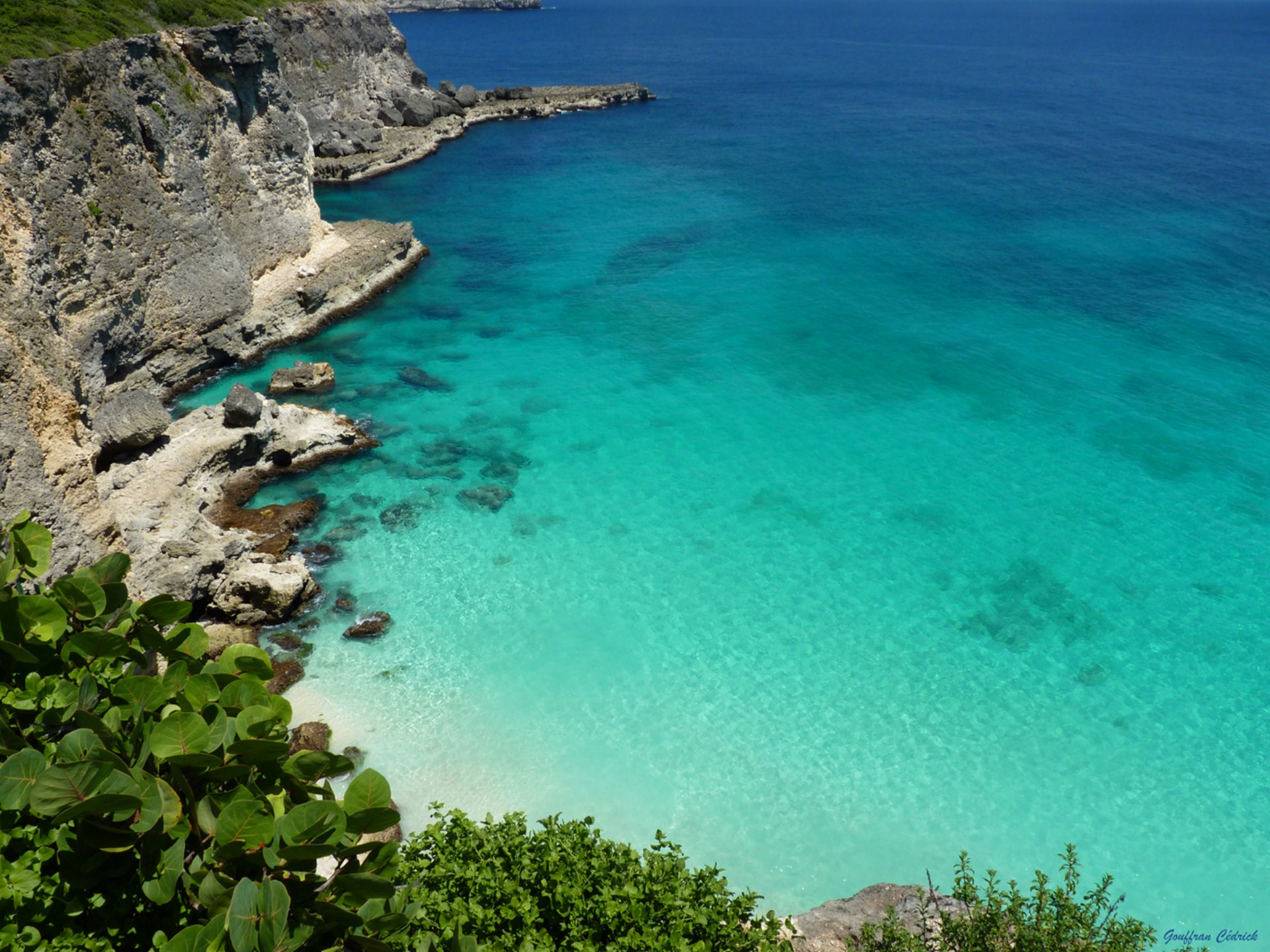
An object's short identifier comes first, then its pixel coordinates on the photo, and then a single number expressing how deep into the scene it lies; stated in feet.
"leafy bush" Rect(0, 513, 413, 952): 24.50
